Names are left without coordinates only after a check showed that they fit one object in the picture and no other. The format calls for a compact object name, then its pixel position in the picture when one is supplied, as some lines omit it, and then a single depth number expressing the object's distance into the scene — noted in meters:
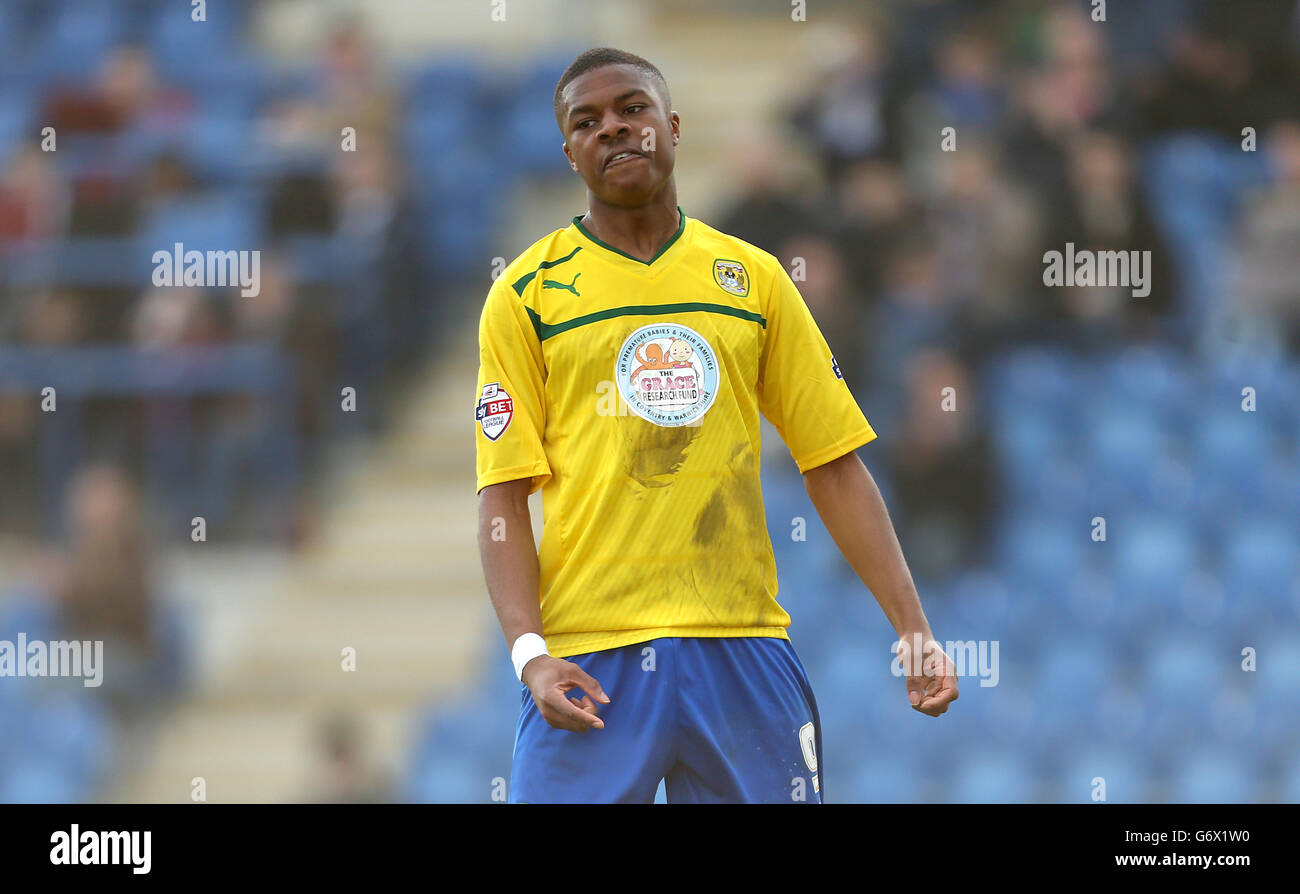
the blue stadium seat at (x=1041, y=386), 15.35
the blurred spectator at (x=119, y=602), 15.10
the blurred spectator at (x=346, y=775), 13.48
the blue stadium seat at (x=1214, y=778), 13.08
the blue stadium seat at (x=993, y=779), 13.05
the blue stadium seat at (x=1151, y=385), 15.34
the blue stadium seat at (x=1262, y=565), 14.33
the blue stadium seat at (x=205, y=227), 17.20
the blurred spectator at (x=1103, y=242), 15.30
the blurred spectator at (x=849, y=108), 16.09
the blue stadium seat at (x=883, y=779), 13.09
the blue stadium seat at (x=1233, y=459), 14.96
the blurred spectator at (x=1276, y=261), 15.52
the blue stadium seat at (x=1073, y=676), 13.65
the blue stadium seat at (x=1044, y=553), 14.56
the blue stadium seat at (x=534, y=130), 19.41
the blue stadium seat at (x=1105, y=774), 13.08
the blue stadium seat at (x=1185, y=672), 13.64
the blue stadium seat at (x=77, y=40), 20.25
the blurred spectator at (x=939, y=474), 14.29
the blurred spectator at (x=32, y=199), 17.47
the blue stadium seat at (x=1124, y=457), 14.92
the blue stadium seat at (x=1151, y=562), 14.24
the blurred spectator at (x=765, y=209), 14.97
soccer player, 5.47
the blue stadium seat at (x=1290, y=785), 12.94
